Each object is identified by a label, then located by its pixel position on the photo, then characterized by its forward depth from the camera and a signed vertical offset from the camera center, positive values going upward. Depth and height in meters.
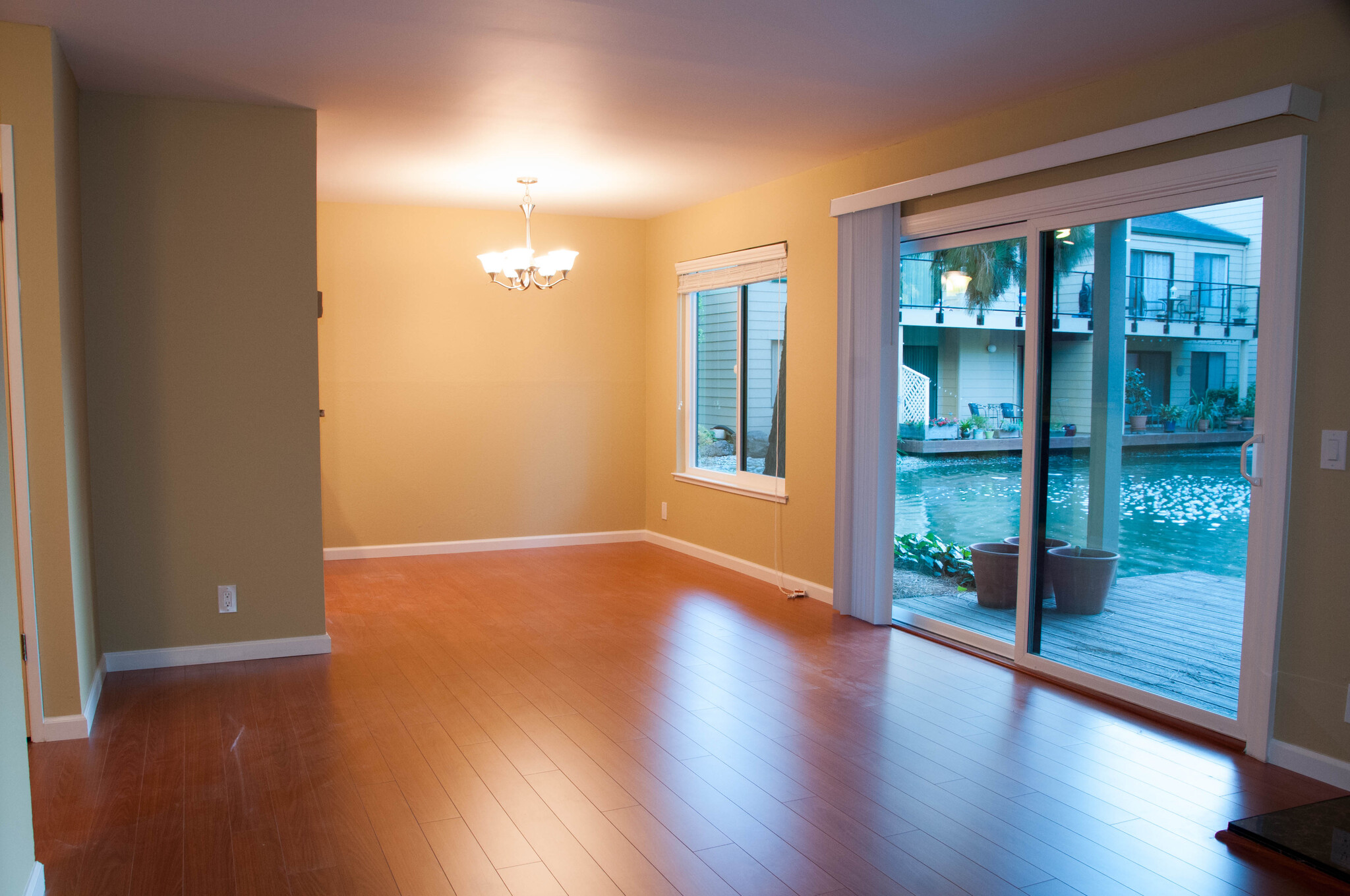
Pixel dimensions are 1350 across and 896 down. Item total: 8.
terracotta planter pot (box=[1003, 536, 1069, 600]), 4.06 -0.88
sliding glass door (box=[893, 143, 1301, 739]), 3.24 -0.20
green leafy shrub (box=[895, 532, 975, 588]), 4.64 -0.92
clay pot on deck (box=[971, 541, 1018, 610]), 4.34 -0.92
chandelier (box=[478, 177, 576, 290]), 5.60 +0.70
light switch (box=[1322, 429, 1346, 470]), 2.97 -0.21
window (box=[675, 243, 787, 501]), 6.06 +0.05
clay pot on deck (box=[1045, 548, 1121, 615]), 3.86 -0.83
